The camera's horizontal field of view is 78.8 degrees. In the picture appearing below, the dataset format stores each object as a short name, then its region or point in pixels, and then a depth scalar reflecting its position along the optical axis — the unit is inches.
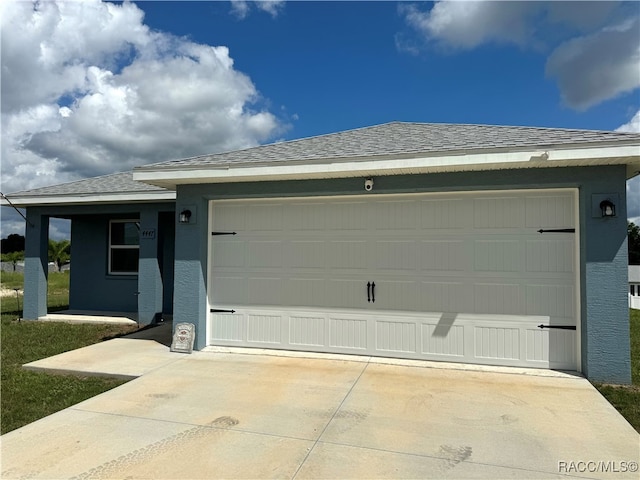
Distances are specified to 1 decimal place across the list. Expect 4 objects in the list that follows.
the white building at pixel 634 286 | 630.5
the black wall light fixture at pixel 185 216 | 253.6
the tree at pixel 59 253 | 1322.6
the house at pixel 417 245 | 194.9
